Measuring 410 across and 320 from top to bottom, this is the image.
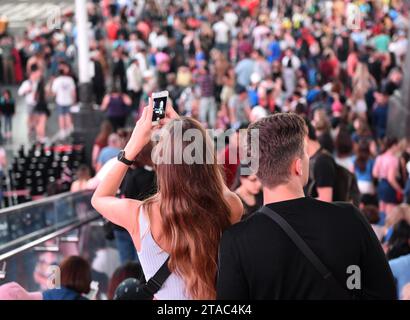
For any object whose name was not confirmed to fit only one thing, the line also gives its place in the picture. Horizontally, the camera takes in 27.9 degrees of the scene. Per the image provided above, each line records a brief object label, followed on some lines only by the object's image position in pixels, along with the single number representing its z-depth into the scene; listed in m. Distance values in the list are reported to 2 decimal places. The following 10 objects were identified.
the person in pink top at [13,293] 3.92
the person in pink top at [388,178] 9.36
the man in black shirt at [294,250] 2.71
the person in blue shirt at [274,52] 19.87
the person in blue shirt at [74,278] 4.61
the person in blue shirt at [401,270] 4.60
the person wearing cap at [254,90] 15.48
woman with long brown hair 3.17
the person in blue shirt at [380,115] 14.98
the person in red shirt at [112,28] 22.97
